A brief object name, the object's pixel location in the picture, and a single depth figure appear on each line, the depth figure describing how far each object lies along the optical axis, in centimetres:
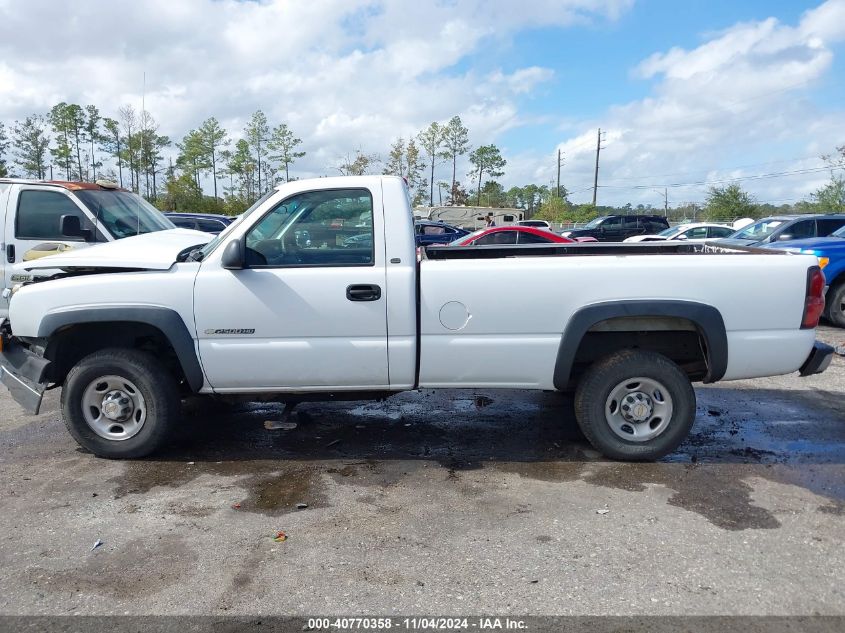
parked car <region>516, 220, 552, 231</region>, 3403
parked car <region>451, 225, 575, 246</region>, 1510
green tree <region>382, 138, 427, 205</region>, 4938
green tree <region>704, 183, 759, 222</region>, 4559
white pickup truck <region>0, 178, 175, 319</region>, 749
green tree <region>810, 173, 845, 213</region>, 3988
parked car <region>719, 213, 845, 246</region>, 1335
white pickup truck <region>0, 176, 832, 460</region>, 447
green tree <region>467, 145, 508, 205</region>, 5962
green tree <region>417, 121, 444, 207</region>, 5200
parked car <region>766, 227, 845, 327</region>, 977
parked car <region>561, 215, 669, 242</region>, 2773
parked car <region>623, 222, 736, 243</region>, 2192
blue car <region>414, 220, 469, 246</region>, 2095
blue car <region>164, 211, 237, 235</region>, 1652
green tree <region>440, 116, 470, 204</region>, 5281
